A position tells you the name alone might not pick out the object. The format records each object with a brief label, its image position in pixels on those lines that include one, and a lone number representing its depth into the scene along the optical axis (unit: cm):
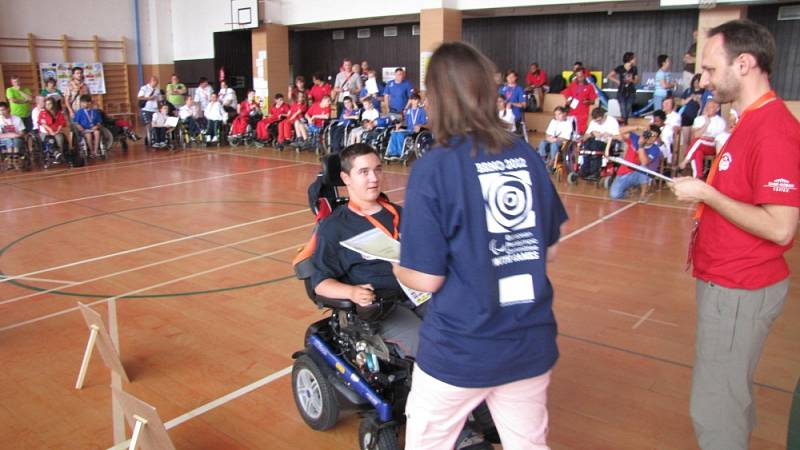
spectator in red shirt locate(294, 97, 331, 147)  1298
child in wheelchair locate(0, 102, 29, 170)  1084
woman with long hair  144
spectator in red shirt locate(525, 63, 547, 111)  1375
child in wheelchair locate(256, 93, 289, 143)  1378
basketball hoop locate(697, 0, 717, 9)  1013
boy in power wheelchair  241
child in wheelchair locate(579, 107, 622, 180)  910
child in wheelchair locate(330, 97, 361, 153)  1217
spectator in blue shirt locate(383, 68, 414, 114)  1268
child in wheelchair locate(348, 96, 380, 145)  1183
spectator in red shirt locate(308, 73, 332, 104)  1420
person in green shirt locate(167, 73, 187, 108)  1595
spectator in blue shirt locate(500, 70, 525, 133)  1191
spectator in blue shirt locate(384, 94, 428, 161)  1133
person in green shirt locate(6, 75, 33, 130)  1252
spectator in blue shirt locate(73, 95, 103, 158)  1185
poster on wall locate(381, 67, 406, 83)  1716
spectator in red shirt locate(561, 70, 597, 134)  1055
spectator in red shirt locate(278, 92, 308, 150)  1337
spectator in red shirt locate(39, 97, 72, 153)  1125
